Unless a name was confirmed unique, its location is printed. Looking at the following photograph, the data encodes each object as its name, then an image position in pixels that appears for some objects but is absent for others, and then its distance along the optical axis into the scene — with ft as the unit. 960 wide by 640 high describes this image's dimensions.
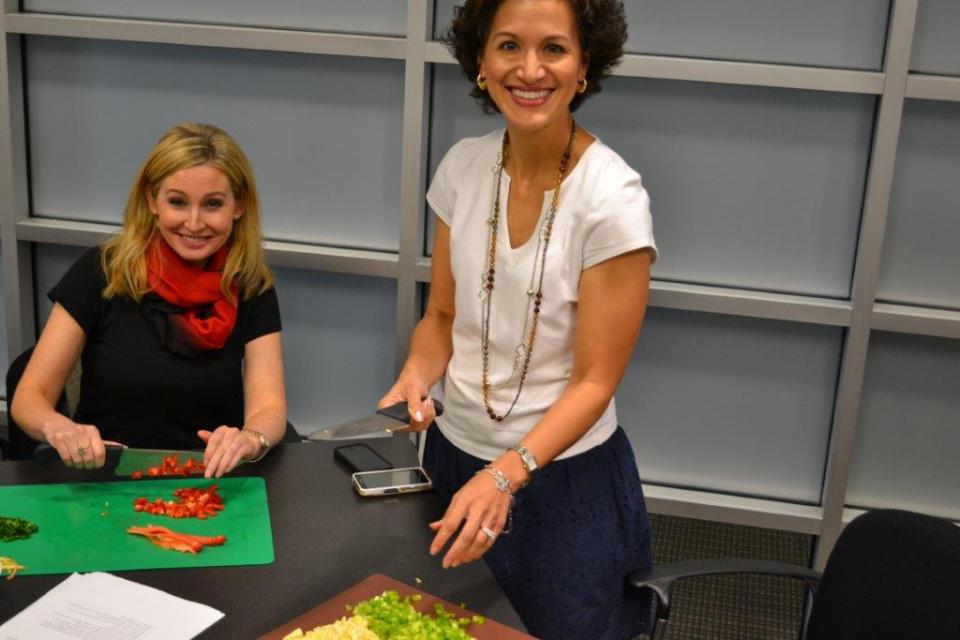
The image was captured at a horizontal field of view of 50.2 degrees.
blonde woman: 7.44
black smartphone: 6.53
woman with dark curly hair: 6.03
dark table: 5.02
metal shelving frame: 8.71
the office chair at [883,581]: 5.24
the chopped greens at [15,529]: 5.48
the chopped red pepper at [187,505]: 5.83
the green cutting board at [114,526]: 5.35
